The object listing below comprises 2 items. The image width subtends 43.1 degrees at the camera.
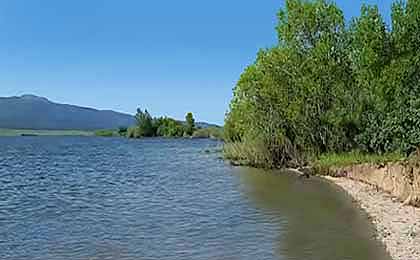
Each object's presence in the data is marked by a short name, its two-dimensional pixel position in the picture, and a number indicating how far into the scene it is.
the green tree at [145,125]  164.50
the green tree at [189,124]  159.00
